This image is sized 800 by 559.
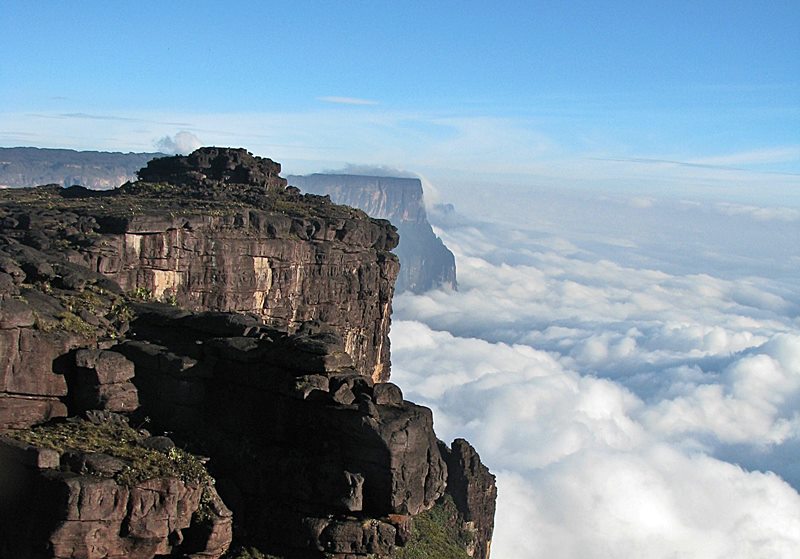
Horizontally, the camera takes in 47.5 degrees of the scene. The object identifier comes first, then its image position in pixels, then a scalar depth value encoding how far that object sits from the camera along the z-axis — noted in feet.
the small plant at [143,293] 231.67
